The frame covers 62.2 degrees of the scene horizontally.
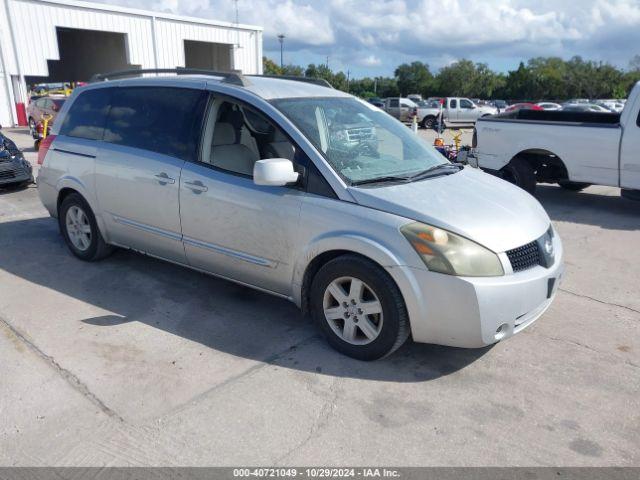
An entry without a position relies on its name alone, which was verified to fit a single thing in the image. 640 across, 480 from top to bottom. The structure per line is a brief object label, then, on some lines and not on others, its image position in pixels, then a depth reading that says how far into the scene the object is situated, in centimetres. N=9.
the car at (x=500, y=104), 3970
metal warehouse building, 2536
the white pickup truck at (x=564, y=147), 753
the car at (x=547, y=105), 3094
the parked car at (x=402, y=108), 3030
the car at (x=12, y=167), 917
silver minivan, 321
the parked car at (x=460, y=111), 3030
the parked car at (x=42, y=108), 1930
